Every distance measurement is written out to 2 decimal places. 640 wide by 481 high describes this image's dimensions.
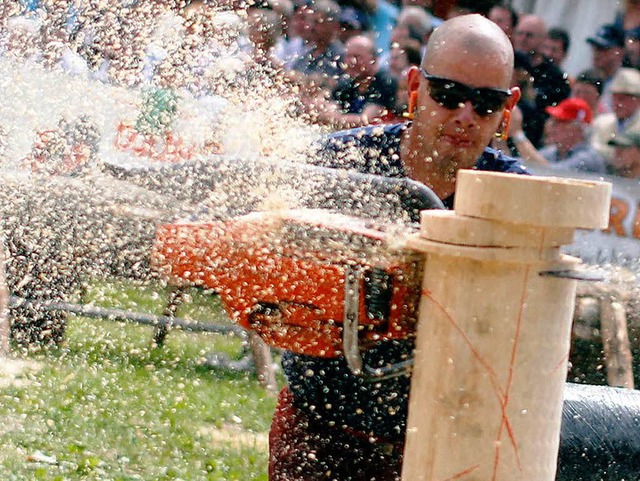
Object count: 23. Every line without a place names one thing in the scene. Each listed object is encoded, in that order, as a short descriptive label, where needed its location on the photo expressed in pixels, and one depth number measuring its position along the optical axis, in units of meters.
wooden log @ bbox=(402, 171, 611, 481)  3.79
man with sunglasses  5.76
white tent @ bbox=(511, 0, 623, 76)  11.49
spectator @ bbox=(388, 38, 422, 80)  10.82
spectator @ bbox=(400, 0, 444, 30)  11.30
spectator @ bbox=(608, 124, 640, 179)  10.80
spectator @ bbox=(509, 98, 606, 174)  11.19
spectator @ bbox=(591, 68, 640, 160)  10.86
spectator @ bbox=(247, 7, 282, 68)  11.07
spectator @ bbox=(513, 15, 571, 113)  11.51
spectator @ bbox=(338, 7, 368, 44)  10.99
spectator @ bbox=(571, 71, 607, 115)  11.20
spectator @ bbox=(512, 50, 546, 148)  11.46
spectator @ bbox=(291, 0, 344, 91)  10.85
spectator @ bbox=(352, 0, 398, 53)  11.16
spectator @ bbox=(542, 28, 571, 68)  11.55
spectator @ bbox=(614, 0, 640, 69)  11.14
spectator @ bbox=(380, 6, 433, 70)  11.09
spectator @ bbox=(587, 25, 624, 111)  11.20
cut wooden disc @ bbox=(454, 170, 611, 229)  3.75
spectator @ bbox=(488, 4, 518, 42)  11.46
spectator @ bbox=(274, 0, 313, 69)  10.93
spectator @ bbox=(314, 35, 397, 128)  10.28
